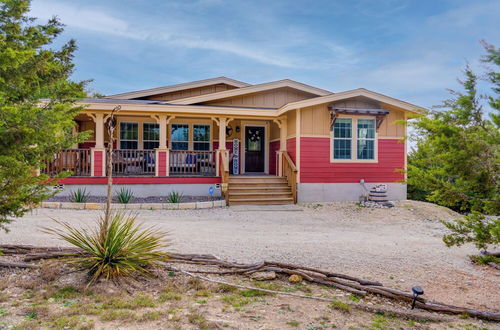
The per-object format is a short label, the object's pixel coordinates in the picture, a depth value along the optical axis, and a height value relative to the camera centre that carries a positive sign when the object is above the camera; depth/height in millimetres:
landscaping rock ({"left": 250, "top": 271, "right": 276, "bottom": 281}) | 4133 -1371
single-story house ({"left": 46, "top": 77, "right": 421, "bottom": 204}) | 11883 +575
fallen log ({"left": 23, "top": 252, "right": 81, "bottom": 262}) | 4445 -1228
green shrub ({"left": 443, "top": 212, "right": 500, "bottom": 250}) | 3570 -689
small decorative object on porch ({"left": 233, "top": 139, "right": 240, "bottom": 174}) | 14453 +472
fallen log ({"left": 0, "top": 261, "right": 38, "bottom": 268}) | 4188 -1269
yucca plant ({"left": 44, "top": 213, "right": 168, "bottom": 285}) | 3826 -1064
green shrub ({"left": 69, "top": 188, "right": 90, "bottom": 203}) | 10492 -996
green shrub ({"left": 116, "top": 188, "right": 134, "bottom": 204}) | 10706 -995
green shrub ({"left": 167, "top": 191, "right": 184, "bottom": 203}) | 10981 -1061
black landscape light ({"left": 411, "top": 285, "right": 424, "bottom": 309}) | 3325 -1250
